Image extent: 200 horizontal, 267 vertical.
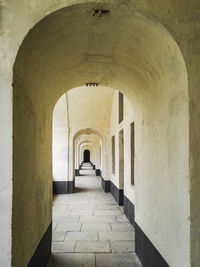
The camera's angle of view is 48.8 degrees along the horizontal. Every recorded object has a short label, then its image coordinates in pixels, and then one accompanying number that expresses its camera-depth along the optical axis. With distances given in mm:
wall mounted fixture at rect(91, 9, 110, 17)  2180
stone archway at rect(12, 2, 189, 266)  2201
